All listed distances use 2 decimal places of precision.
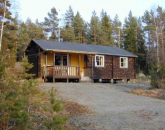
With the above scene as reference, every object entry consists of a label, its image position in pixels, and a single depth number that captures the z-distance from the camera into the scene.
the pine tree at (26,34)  44.90
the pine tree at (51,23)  52.02
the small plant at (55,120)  5.09
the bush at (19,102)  5.28
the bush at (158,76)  16.73
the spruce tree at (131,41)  47.28
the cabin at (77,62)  20.23
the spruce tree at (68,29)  49.00
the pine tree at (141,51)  46.97
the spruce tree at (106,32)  50.68
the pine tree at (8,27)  31.56
